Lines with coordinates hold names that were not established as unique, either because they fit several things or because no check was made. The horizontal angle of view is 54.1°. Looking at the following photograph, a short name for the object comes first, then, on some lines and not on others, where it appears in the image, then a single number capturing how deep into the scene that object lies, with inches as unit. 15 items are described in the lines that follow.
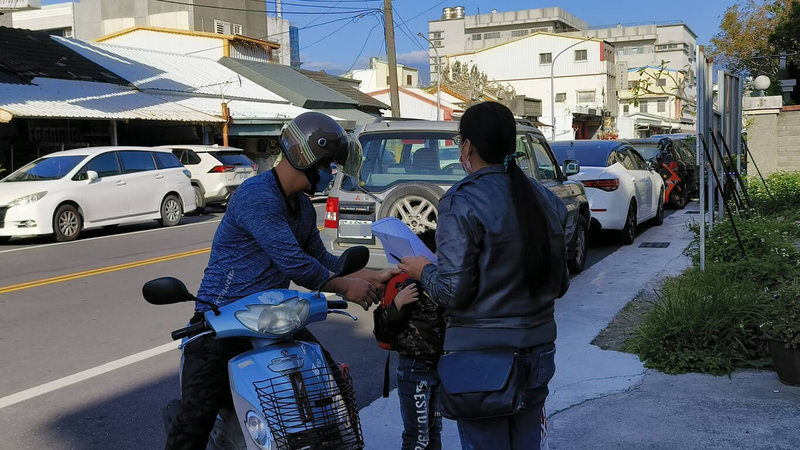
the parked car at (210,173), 804.0
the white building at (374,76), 2288.4
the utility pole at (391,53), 1100.5
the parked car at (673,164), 694.5
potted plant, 199.6
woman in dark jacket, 104.9
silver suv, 303.6
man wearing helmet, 118.2
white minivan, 561.9
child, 137.6
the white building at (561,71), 2645.2
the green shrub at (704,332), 220.5
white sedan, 473.1
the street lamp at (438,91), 1612.0
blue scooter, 105.7
